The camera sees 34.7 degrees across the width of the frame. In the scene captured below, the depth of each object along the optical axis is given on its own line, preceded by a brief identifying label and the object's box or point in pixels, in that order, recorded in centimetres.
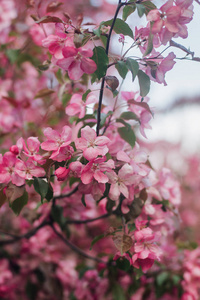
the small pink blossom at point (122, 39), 79
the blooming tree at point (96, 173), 71
